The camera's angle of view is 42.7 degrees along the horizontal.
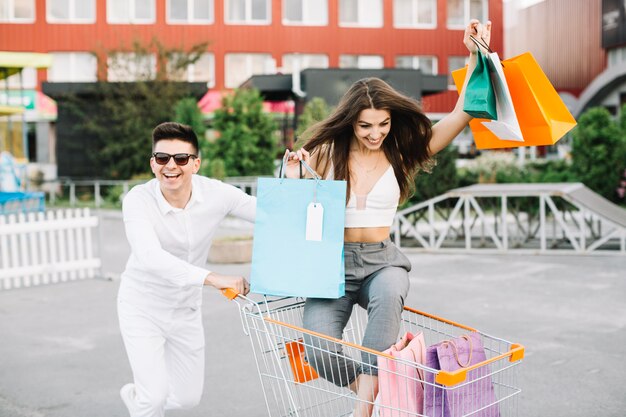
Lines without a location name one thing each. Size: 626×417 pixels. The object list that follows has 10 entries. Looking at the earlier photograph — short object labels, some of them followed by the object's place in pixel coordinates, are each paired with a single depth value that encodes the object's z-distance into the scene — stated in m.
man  3.87
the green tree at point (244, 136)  23.33
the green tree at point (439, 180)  15.48
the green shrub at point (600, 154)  22.05
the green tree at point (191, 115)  25.58
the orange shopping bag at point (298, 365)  3.55
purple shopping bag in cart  2.96
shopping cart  2.95
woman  3.51
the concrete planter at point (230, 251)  12.27
